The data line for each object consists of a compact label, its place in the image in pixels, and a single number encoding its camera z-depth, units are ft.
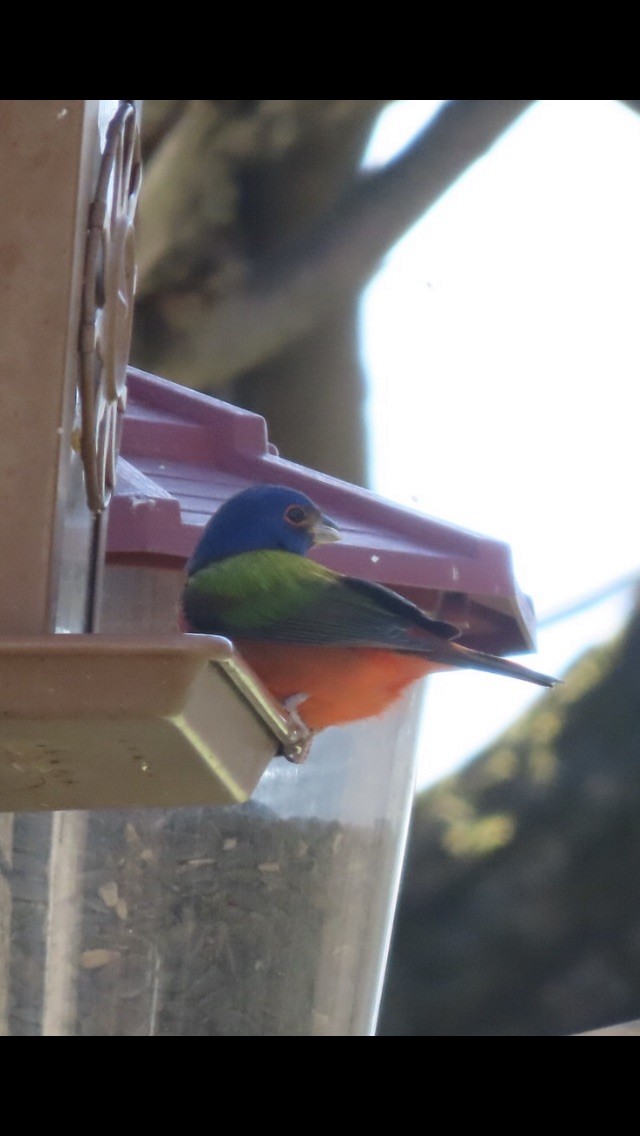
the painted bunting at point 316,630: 17.37
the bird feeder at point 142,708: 16.95
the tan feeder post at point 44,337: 17.01
